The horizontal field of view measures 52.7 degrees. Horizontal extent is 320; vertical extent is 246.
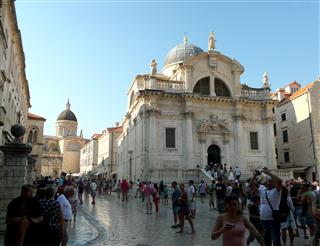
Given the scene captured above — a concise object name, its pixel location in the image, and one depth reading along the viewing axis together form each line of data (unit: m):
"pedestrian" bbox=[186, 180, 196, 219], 13.45
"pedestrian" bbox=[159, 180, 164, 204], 23.60
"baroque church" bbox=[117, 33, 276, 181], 30.56
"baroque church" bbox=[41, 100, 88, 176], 88.06
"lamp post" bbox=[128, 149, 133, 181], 35.53
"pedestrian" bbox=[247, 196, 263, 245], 8.18
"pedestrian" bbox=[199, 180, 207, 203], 22.25
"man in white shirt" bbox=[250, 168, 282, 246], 6.98
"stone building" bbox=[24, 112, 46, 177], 45.78
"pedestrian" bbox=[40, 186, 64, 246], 5.37
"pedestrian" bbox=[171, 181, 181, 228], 11.85
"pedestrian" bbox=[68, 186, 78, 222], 11.78
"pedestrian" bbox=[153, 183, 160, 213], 16.91
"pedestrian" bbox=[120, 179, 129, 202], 23.74
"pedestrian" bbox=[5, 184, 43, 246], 4.76
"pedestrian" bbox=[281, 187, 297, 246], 8.79
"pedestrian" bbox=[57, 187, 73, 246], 8.99
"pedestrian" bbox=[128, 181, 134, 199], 29.92
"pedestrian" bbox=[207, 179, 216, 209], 17.62
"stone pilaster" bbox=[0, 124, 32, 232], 10.21
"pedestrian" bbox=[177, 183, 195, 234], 10.66
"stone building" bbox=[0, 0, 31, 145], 18.71
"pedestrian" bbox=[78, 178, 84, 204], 22.33
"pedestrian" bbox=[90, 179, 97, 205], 22.19
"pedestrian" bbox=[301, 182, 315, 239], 9.12
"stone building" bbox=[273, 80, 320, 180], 36.88
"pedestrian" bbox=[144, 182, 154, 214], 17.21
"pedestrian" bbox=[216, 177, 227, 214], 14.40
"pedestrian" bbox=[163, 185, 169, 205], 22.56
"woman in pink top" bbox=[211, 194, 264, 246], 4.39
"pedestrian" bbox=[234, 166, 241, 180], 26.84
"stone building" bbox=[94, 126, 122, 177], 60.75
